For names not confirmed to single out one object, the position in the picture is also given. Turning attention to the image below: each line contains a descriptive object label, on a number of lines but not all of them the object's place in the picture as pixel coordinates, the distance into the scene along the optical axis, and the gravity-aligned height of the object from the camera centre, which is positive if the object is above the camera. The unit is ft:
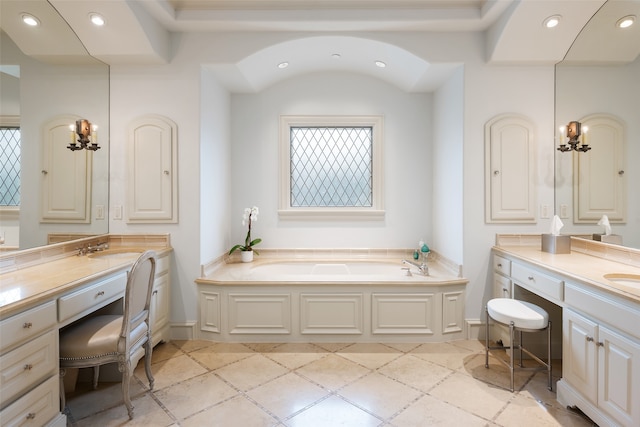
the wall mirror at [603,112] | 6.93 +2.47
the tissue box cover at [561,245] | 8.42 -0.77
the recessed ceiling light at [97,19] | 8.10 +4.85
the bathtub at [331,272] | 9.40 -1.88
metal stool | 6.89 -2.18
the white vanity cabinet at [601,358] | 5.12 -2.47
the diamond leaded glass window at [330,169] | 12.35 +1.72
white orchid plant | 11.55 -0.33
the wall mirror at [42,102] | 6.43 +2.51
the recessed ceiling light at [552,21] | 8.28 +4.95
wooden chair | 5.83 -2.28
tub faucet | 10.09 -1.66
